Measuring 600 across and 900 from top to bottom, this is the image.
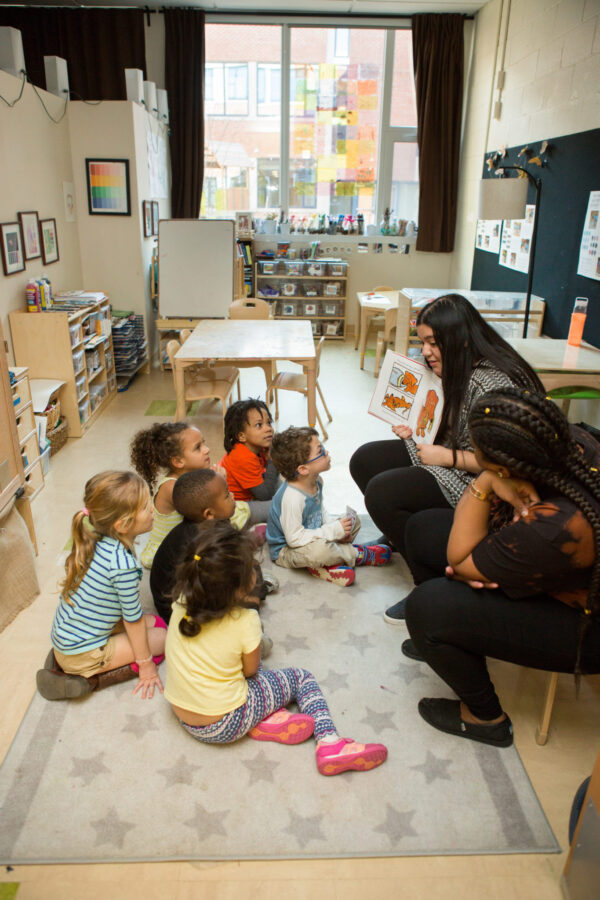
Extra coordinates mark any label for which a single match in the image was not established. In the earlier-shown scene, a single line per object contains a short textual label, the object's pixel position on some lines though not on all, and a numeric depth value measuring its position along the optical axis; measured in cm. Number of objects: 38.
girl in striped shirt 180
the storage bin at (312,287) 686
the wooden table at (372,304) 564
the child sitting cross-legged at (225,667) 158
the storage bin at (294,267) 677
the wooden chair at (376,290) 614
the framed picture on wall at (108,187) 504
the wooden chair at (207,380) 391
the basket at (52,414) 372
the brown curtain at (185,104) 609
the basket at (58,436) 378
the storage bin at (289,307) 693
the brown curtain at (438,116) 613
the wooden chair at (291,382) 399
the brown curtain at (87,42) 590
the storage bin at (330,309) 691
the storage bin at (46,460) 352
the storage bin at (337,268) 671
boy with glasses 239
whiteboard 527
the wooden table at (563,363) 286
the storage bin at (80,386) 415
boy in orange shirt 278
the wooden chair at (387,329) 528
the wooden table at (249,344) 368
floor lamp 369
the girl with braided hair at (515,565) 142
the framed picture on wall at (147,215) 536
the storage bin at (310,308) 693
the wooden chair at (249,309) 493
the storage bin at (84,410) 418
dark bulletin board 363
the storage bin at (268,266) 675
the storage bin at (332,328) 692
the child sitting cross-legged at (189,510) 202
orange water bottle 333
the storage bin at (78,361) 407
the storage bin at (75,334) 399
